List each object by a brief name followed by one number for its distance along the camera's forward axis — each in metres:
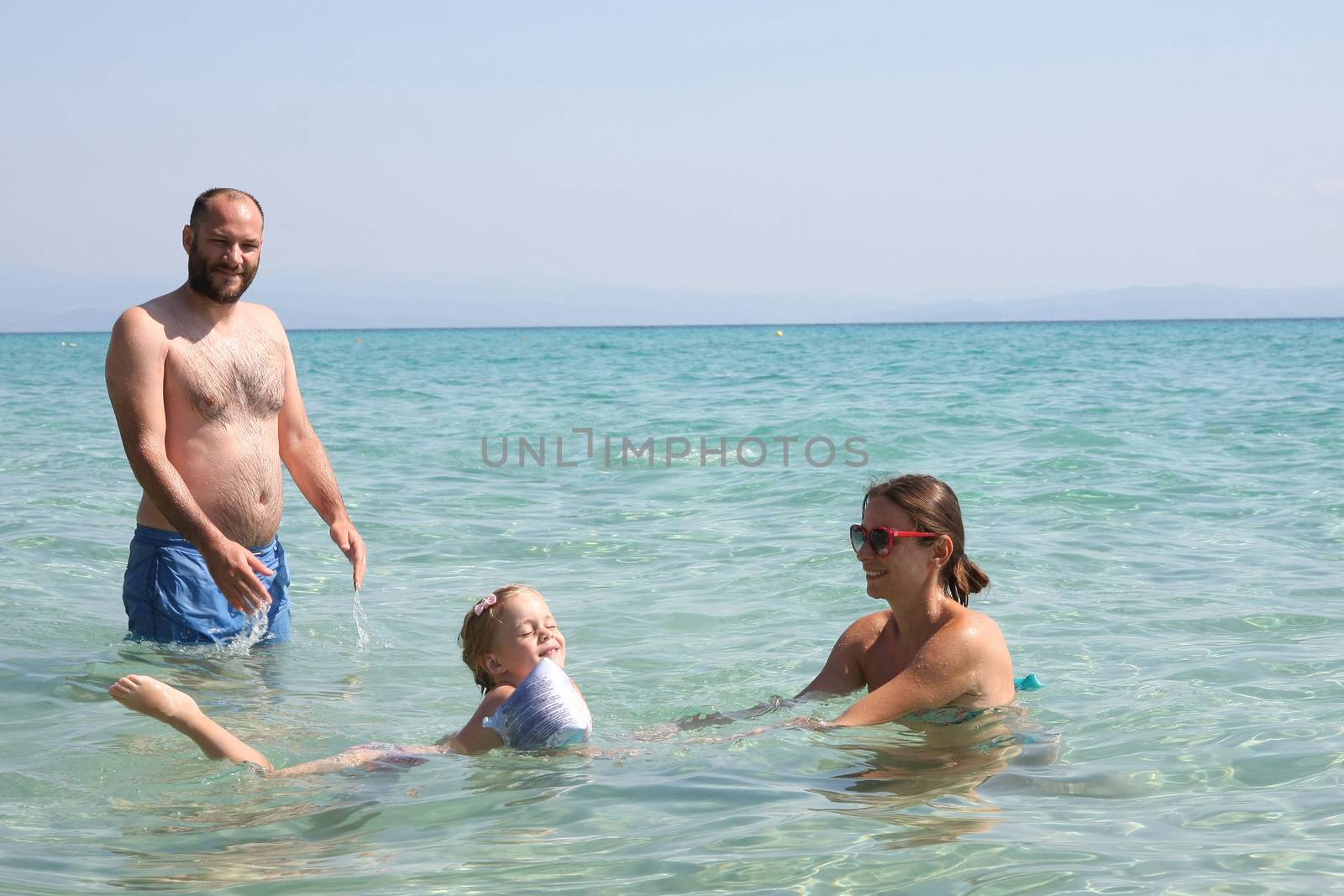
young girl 3.78
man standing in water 4.36
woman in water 3.98
